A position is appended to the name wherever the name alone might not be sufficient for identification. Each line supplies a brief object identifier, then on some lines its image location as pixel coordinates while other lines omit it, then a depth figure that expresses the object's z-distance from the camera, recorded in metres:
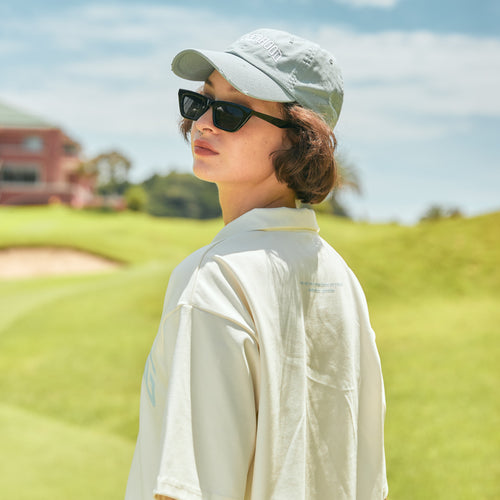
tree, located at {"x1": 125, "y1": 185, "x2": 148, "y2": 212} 36.69
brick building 36.47
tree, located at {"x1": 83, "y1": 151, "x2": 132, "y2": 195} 38.91
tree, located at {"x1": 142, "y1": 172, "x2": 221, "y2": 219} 54.59
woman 1.21
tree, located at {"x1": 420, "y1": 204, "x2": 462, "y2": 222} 34.22
